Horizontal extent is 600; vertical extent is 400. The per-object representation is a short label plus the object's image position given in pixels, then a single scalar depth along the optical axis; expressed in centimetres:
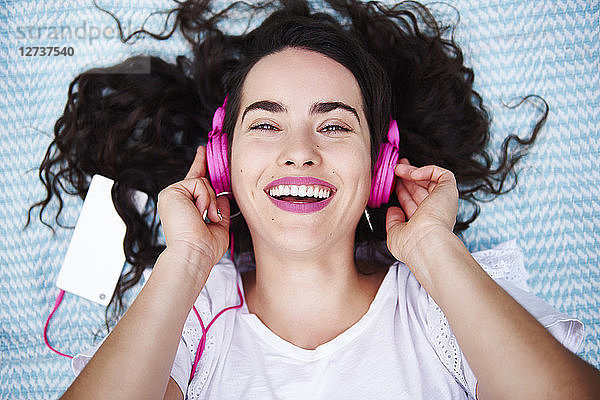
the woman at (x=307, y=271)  74
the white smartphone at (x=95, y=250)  93
